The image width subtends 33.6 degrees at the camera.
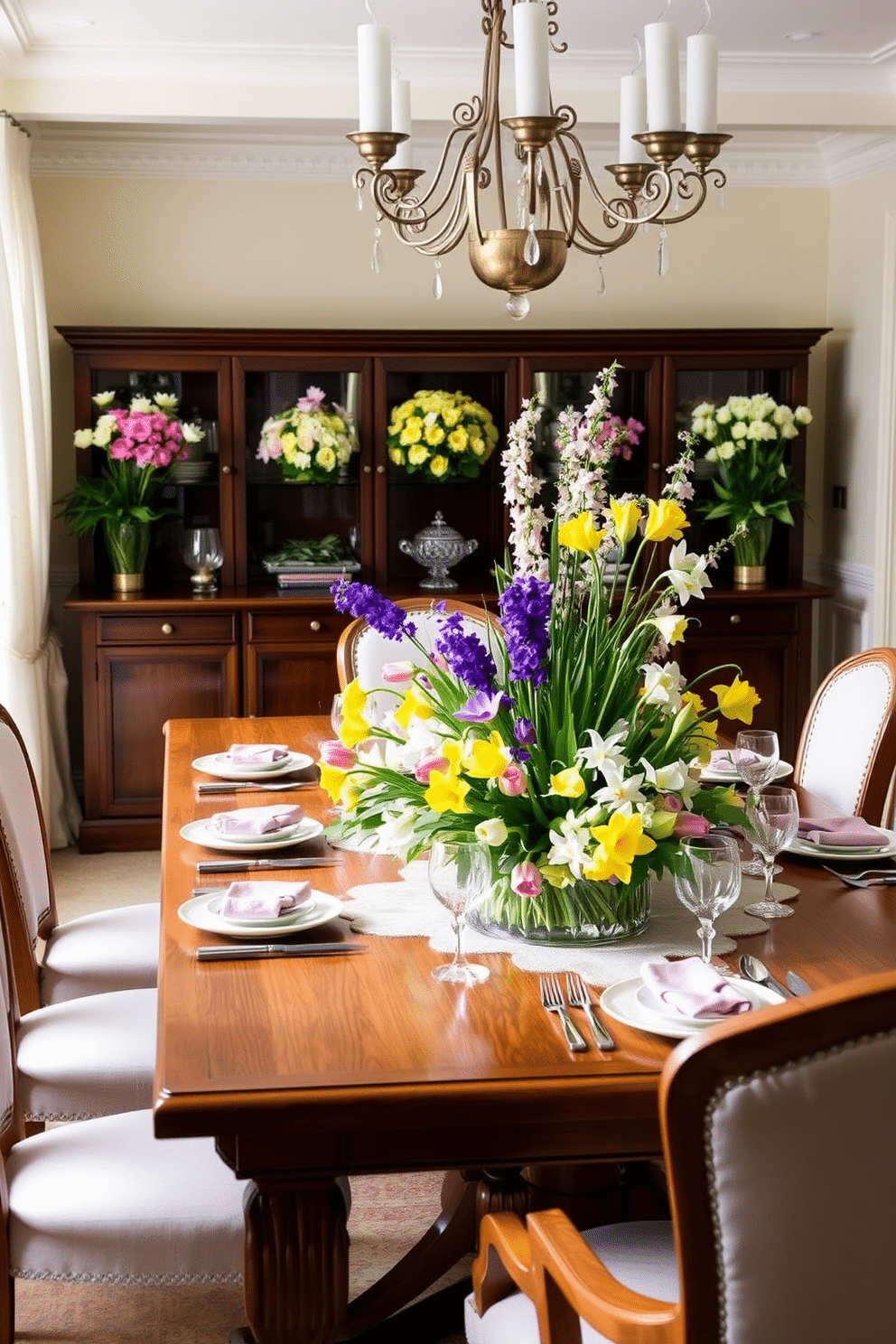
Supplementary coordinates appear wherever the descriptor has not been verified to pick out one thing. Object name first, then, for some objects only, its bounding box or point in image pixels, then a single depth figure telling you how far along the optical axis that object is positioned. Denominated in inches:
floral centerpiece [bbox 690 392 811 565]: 209.2
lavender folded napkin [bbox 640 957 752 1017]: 68.0
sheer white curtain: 180.4
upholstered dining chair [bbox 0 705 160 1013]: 101.0
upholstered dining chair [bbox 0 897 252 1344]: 72.2
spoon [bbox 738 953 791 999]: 72.7
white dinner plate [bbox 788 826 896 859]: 96.7
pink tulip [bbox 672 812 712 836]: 77.3
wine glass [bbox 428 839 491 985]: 69.9
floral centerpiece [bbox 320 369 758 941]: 74.7
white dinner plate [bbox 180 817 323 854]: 97.4
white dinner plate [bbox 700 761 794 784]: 115.6
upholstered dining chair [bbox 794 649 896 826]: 117.5
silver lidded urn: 210.1
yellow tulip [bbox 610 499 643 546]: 77.8
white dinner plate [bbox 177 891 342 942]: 80.0
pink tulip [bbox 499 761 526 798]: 75.0
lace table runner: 77.5
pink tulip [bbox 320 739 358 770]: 83.7
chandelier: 90.0
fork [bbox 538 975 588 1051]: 66.1
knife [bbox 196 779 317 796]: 114.3
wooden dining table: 61.6
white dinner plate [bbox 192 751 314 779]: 117.0
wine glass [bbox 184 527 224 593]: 203.6
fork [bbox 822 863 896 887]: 92.2
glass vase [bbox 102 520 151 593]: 201.3
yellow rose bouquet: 204.1
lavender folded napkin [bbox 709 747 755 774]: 117.7
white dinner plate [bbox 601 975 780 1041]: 66.5
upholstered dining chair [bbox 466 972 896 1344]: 44.4
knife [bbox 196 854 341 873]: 94.1
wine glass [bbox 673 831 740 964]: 72.8
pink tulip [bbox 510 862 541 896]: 75.9
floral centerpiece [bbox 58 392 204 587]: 197.2
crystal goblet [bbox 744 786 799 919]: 85.1
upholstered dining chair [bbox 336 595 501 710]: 146.8
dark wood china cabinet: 200.5
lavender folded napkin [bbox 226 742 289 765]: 119.3
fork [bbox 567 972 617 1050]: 66.0
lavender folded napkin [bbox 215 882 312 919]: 81.7
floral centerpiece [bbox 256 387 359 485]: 201.3
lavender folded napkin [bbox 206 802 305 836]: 99.2
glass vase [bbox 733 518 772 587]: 214.8
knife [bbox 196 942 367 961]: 78.1
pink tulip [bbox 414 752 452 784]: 76.9
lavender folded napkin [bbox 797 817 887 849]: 99.1
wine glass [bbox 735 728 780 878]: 94.3
